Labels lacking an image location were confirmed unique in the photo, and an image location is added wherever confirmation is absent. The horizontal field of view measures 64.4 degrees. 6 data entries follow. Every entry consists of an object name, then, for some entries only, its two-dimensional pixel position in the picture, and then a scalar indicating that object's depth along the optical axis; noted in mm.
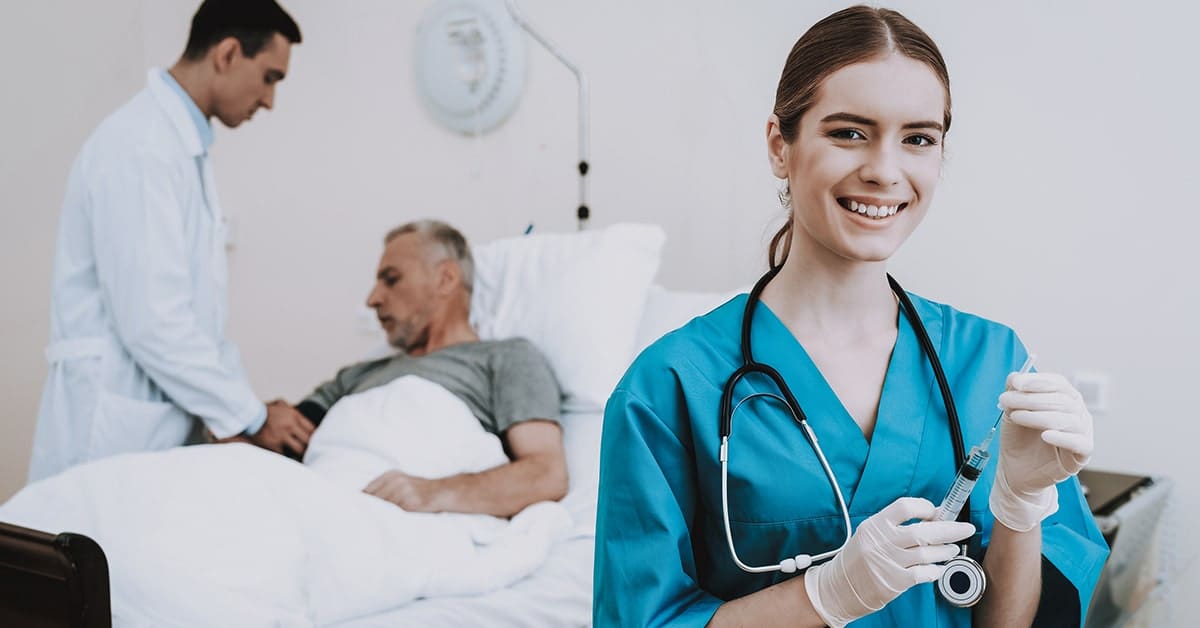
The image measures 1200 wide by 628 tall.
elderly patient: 1611
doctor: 1753
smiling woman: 800
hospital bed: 1109
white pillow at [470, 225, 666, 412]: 1890
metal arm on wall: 2123
